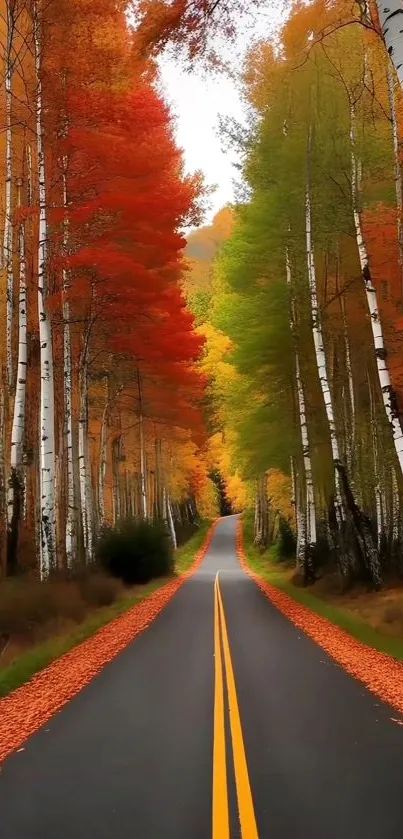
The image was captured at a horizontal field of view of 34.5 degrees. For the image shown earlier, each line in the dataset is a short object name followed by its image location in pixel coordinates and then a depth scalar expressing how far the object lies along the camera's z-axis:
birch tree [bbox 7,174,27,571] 12.55
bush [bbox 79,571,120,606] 16.36
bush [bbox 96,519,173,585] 22.19
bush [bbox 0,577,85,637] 11.41
